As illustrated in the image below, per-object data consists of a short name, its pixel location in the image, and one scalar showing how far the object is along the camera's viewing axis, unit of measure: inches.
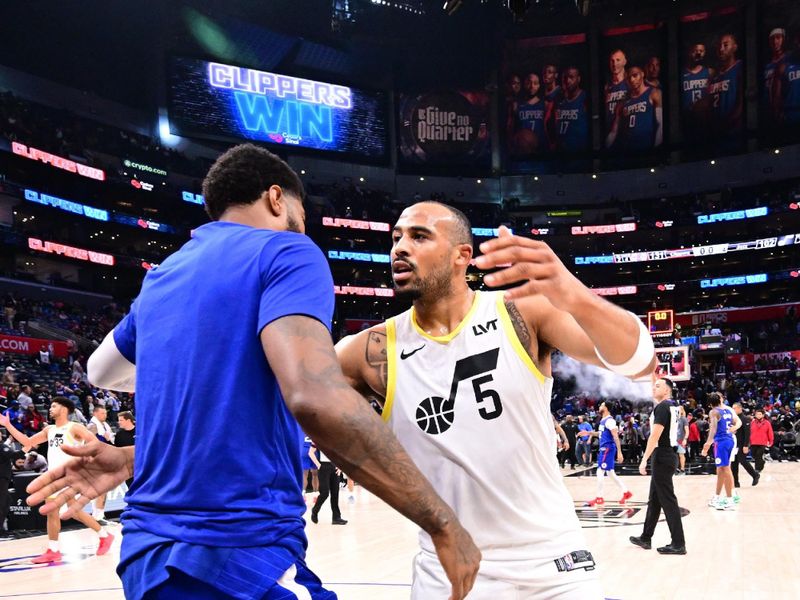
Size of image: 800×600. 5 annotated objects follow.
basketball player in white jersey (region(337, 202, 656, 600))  118.5
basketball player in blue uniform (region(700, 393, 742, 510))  553.9
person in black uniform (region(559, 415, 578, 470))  1122.0
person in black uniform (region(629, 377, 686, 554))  385.7
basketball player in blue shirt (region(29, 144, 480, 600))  69.8
